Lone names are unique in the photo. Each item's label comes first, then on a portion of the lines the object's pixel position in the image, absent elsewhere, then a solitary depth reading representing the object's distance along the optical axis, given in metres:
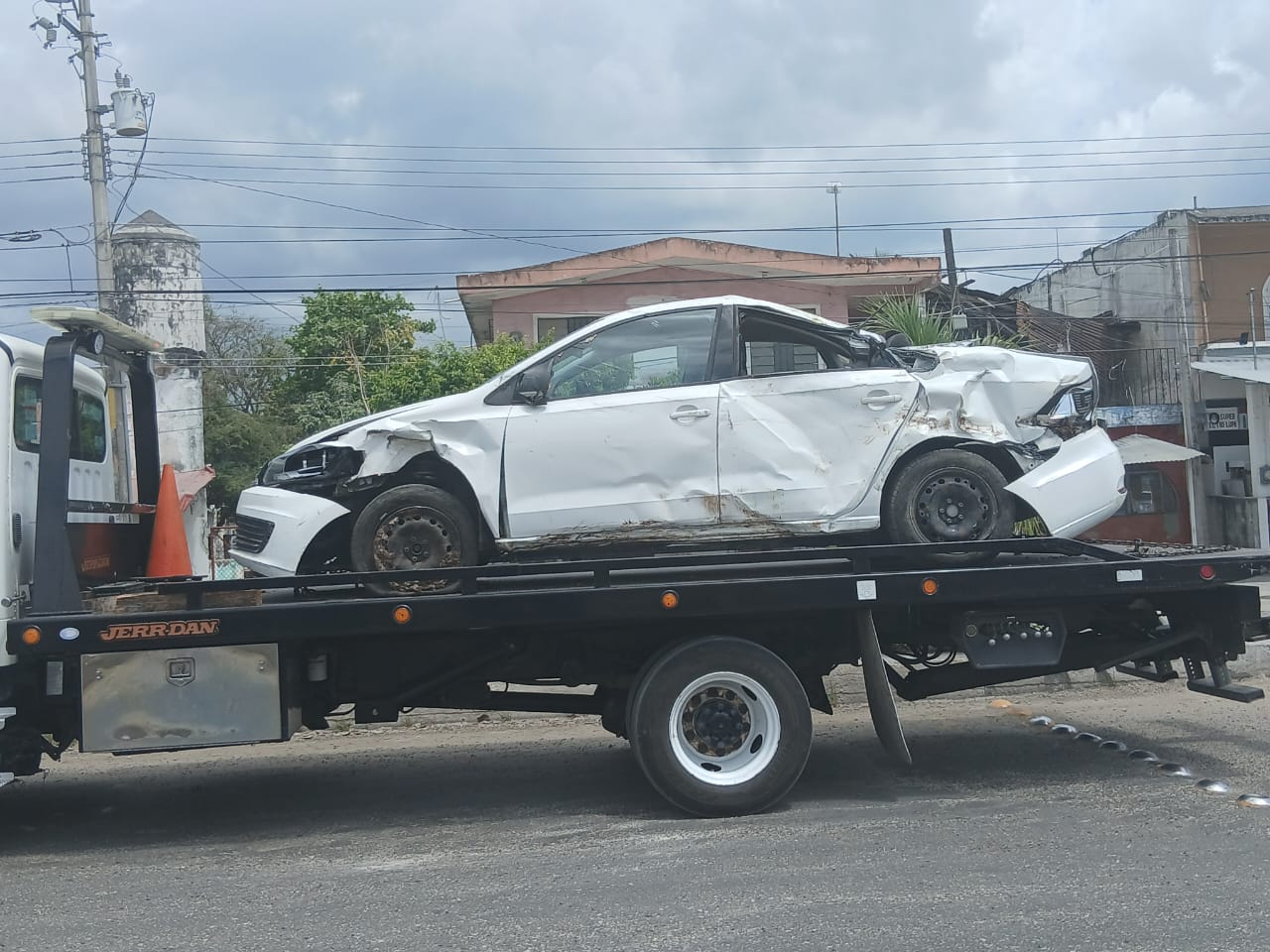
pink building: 21.86
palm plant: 12.79
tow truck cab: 5.96
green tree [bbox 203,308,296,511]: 33.81
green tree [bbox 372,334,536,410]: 17.86
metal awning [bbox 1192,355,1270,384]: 19.45
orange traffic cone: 7.50
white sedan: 6.40
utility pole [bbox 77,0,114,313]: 21.27
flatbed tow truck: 6.04
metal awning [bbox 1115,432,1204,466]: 19.75
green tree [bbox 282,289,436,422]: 25.42
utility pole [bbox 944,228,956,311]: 23.75
